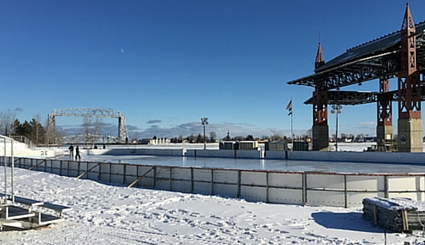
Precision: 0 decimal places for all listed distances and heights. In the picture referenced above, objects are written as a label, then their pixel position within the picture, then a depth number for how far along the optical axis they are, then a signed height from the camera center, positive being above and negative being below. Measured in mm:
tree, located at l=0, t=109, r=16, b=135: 93094 +1740
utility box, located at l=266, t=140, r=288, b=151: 44975 -1614
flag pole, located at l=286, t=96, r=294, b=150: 53434 +3740
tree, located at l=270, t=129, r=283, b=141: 150500 -1694
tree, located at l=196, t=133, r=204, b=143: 140475 -2388
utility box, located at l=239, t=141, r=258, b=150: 50500 -1798
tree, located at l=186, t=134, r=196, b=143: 167375 -1928
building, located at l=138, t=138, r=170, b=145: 120806 -2730
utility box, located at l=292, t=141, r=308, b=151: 45125 -1612
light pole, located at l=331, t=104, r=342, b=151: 56250 +3803
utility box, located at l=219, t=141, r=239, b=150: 51656 -1751
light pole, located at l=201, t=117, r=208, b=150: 65688 +2284
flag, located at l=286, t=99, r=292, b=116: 53500 +3759
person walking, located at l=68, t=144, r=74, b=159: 47678 -2373
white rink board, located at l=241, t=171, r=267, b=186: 14492 -1802
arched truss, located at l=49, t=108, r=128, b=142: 127412 +5141
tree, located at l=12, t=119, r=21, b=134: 94362 +2124
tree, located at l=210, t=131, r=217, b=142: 170062 -1480
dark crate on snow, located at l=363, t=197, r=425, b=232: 9164 -2073
